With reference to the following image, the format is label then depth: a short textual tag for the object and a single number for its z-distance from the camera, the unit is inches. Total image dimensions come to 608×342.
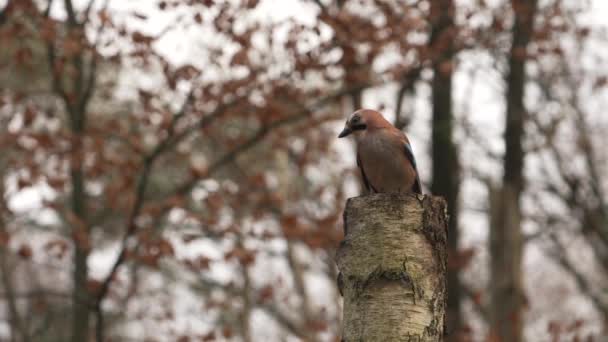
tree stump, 245.3
